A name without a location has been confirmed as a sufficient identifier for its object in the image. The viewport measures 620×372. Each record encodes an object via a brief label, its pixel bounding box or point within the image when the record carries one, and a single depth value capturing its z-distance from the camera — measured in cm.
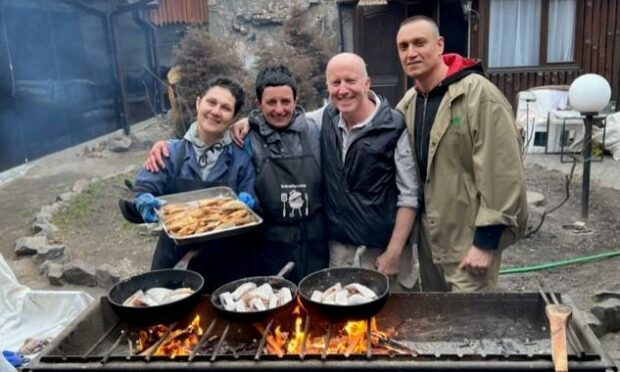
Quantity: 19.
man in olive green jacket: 308
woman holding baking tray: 353
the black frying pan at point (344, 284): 272
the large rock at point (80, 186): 909
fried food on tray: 320
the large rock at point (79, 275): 575
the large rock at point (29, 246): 657
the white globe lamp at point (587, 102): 696
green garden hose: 568
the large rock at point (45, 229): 713
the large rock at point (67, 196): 859
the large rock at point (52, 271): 578
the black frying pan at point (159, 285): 278
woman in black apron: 348
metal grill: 248
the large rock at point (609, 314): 450
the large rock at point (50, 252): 634
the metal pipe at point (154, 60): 1662
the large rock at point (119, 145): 1250
